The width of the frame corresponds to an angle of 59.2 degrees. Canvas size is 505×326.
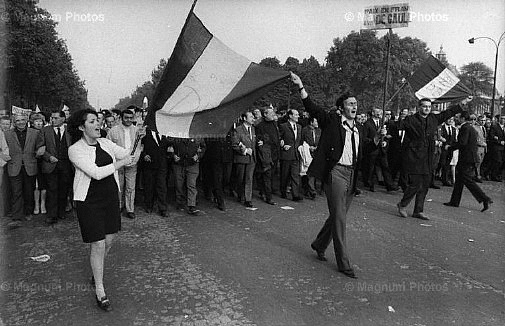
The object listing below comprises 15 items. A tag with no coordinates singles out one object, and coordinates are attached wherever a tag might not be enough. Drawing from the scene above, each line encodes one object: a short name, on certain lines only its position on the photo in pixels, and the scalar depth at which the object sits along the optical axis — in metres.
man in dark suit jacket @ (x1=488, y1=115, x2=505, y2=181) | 13.76
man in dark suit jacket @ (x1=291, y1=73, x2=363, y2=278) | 5.25
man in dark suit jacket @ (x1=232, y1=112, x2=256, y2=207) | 8.87
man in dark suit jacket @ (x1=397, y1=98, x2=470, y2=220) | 8.20
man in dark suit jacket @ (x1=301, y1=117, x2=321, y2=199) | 9.88
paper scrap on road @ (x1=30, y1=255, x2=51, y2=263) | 5.58
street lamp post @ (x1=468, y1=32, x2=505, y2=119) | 27.10
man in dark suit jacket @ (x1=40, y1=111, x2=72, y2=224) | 7.57
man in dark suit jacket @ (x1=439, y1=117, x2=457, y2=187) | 12.44
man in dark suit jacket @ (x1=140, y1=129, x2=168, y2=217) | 8.11
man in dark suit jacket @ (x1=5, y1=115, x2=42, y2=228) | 7.57
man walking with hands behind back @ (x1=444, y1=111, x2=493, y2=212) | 9.02
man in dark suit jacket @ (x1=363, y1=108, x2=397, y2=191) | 11.04
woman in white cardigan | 4.18
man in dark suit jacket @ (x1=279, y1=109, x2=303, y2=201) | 9.51
